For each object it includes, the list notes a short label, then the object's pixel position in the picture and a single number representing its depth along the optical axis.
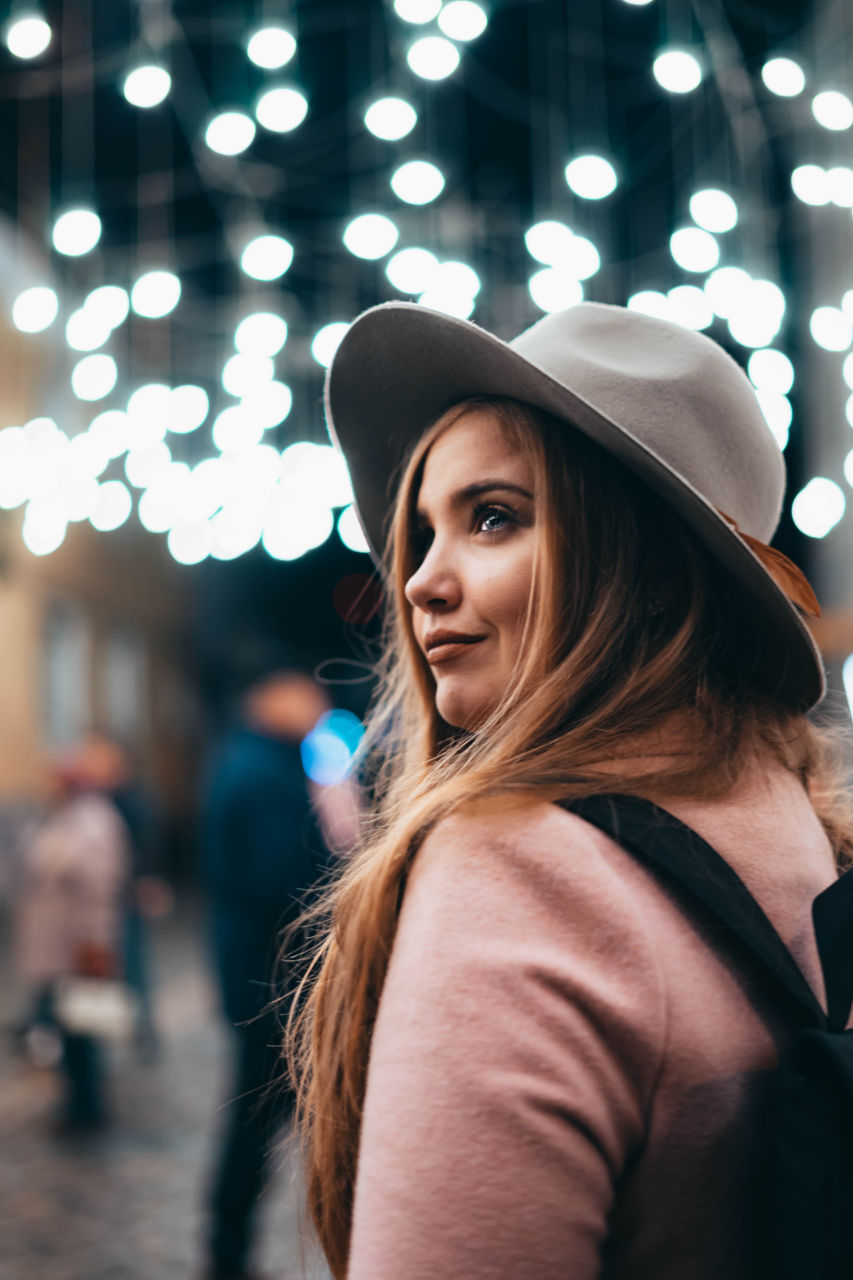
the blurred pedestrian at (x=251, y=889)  3.28
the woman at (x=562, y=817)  0.73
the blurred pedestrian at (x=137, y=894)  6.22
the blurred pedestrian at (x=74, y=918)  4.93
